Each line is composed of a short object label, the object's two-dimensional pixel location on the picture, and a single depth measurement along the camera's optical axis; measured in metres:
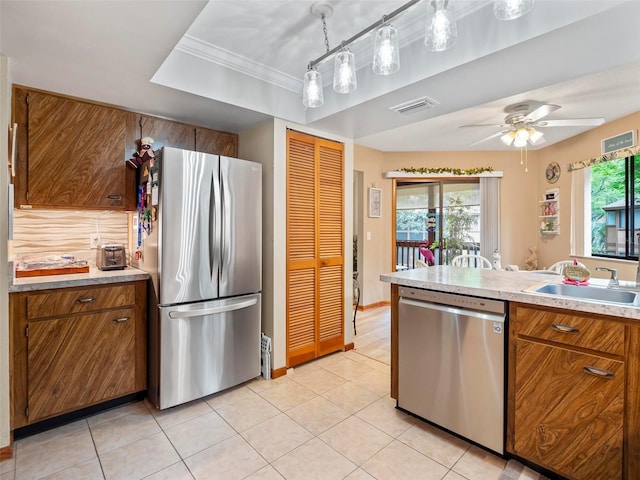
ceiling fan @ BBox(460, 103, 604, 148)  3.12
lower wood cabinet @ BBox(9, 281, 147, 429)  1.92
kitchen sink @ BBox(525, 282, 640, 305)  1.72
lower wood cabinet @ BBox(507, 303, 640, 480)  1.40
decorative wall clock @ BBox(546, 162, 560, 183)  4.92
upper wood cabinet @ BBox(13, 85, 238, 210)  2.17
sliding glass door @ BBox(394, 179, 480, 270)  5.62
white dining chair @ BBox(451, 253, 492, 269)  4.04
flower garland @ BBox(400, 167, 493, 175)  5.36
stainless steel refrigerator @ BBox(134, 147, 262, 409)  2.23
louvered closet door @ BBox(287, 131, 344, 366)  2.92
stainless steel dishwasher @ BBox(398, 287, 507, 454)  1.76
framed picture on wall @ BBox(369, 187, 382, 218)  5.15
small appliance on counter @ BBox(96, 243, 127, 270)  2.48
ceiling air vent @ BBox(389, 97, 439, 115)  2.29
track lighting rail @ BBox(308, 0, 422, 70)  1.52
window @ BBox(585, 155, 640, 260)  3.98
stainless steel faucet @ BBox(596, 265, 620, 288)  1.84
